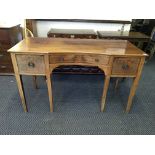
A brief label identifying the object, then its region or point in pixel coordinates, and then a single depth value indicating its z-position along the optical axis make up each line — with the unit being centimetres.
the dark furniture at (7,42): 200
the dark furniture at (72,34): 223
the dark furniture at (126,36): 233
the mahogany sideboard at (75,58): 125
